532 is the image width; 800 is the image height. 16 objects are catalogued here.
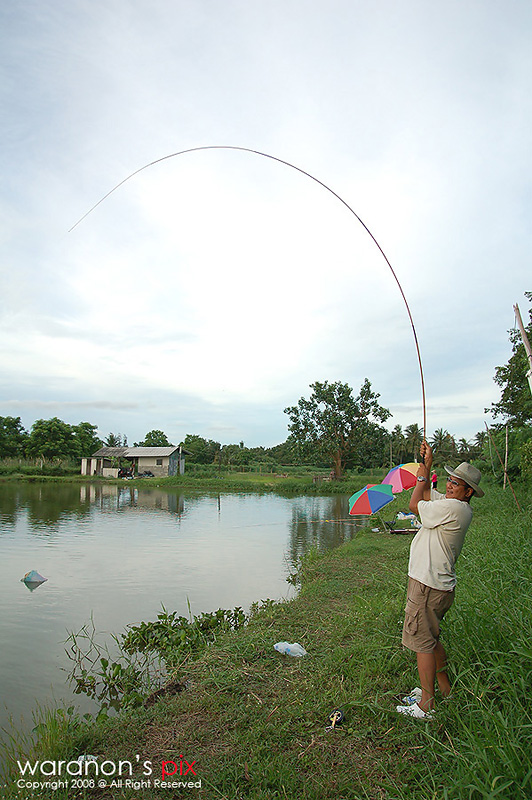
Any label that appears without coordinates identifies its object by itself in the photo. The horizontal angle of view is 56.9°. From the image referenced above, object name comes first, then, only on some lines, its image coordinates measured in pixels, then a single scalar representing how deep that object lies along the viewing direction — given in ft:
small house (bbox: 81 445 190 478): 137.80
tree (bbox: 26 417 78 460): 149.07
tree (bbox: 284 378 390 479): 122.72
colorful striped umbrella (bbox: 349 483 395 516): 36.09
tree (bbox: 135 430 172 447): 199.78
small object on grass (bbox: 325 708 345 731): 10.19
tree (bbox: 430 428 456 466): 153.03
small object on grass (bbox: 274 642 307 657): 14.78
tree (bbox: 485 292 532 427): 61.18
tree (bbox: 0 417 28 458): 153.99
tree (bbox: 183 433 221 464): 194.78
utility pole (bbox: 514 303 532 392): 21.73
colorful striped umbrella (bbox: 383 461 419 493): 38.99
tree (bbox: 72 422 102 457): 164.06
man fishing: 9.85
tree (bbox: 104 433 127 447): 199.11
